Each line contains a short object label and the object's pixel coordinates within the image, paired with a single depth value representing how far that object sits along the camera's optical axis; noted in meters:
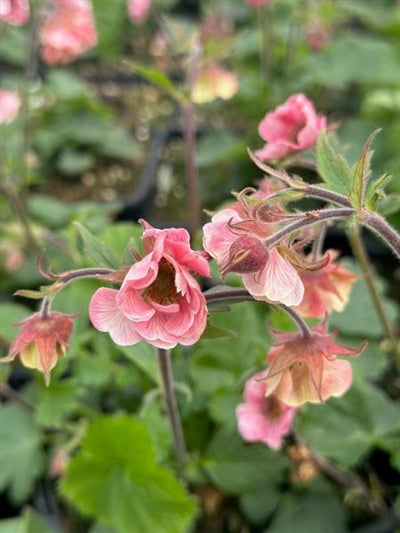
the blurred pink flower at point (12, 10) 0.22
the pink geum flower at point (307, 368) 0.14
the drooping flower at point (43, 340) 0.14
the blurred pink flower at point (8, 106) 0.35
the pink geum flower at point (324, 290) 0.16
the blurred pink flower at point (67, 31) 0.32
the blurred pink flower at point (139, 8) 0.38
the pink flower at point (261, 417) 0.18
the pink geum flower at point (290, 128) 0.16
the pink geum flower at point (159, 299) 0.11
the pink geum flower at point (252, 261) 0.12
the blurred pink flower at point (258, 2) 0.34
